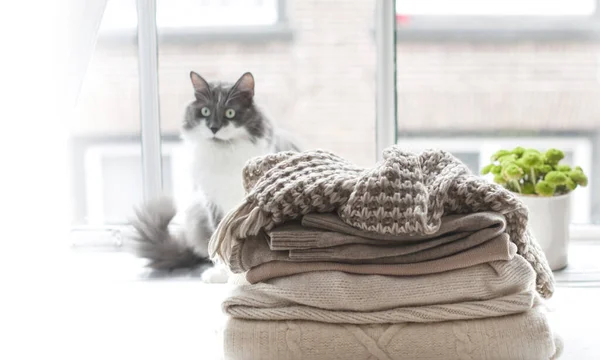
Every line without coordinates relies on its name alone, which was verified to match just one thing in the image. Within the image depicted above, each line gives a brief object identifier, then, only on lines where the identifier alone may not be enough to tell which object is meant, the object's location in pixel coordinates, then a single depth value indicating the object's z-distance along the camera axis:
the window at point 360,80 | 1.67
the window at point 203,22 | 1.70
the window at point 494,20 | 1.67
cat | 1.48
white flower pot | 1.36
